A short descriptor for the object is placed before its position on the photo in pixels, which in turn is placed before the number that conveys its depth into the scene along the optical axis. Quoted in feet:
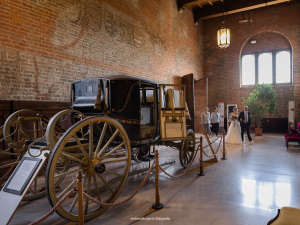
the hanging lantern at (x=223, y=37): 33.45
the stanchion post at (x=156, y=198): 10.88
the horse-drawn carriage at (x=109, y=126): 9.33
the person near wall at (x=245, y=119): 32.63
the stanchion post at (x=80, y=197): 6.88
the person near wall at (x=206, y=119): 38.73
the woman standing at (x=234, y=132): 31.58
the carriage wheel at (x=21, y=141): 10.90
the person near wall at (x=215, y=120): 41.16
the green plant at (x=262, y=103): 42.34
